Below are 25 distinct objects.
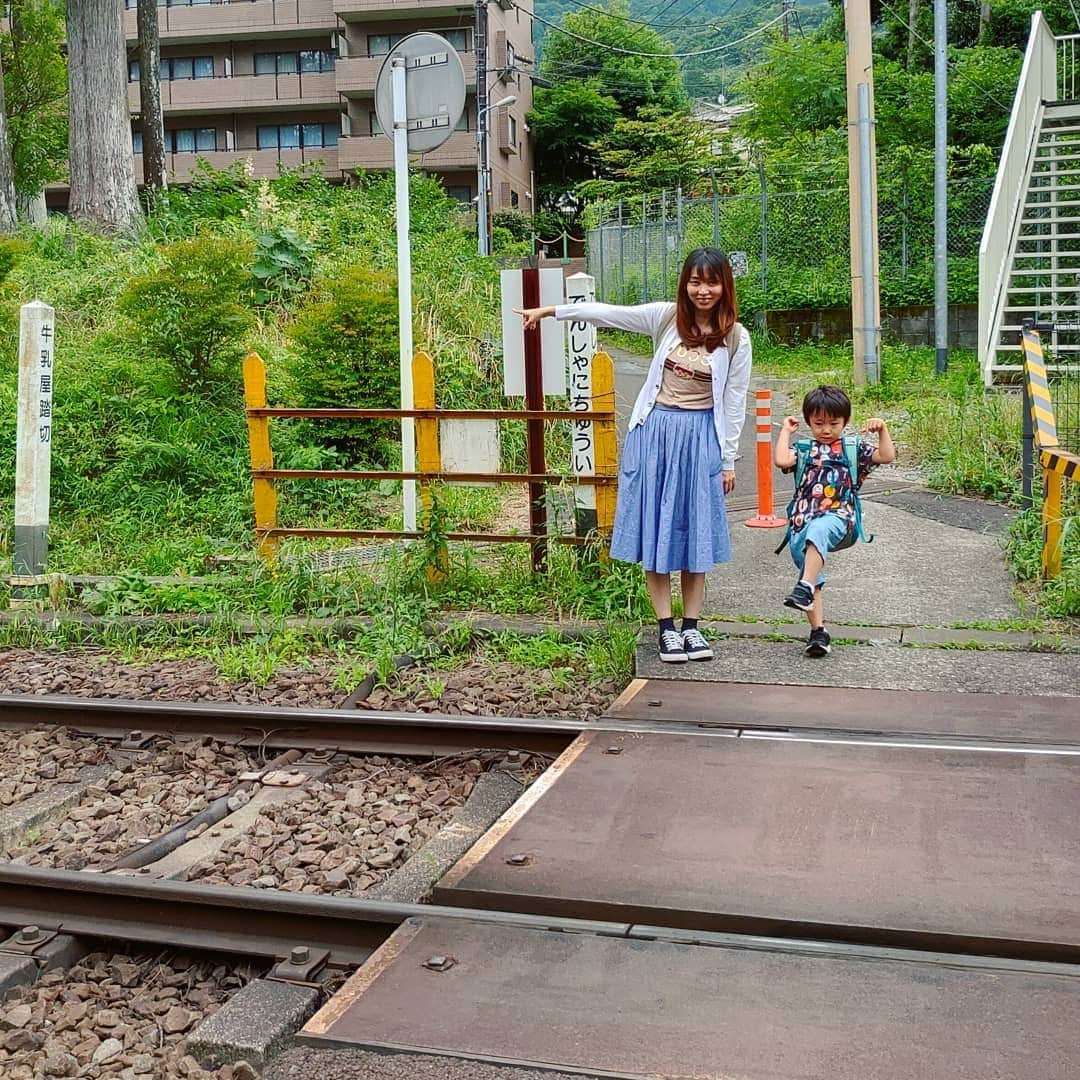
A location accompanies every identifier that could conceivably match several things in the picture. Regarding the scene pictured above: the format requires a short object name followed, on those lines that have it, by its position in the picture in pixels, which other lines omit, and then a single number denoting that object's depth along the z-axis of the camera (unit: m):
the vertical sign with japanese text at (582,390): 7.11
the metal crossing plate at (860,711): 4.95
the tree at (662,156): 36.66
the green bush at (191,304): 10.29
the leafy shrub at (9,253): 11.07
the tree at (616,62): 46.25
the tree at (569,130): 45.03
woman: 5.69
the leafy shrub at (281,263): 13.60
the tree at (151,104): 21.12
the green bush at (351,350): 10.10
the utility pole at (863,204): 13.95
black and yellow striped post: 6.79
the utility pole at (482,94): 34.41
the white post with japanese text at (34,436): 7.73
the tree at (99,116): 16.50
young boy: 5.86
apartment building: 37.91
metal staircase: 14.63
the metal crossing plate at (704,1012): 2.75
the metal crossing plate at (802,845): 3.41
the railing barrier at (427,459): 7.00
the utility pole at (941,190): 16.12
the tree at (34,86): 29.09
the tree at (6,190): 16.55
